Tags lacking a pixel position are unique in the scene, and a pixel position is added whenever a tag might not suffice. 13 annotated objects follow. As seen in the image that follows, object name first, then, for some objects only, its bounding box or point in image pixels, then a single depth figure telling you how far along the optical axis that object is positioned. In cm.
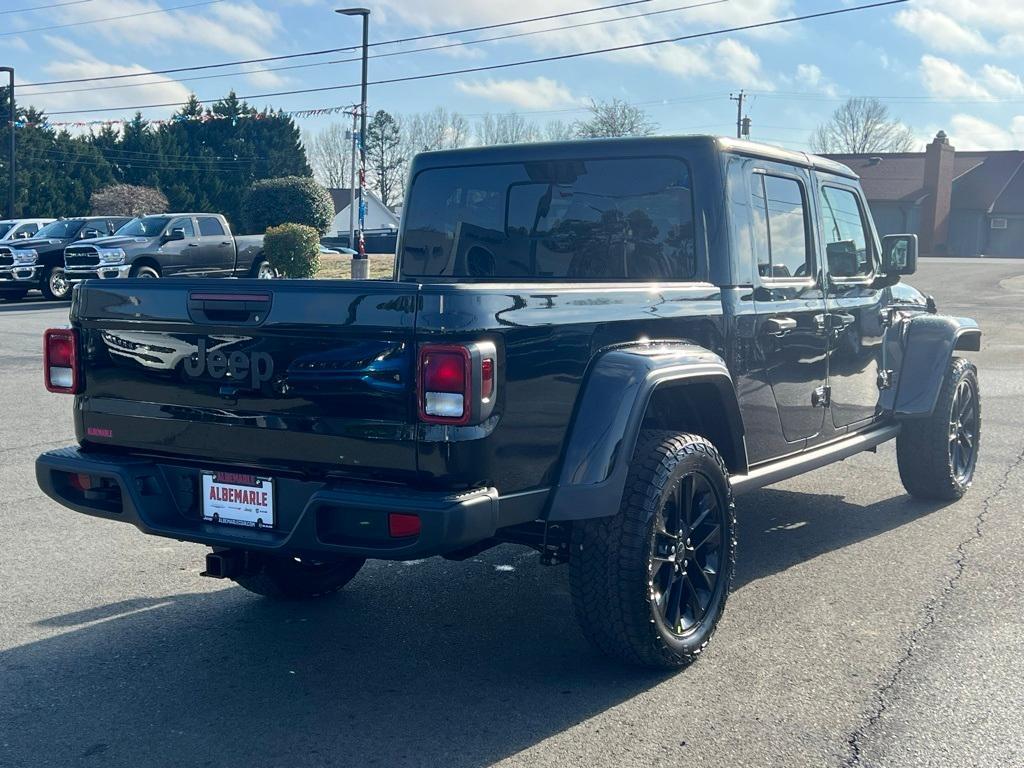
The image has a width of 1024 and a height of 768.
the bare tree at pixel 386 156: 9644
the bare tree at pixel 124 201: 5238
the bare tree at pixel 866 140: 9619
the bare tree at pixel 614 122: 5813
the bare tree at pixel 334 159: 9919
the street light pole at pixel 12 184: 4022
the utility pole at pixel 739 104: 6294
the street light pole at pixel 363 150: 2870
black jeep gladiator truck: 356
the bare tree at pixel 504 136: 7184
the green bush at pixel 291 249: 2594
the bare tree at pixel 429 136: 8312
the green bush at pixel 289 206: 4091
